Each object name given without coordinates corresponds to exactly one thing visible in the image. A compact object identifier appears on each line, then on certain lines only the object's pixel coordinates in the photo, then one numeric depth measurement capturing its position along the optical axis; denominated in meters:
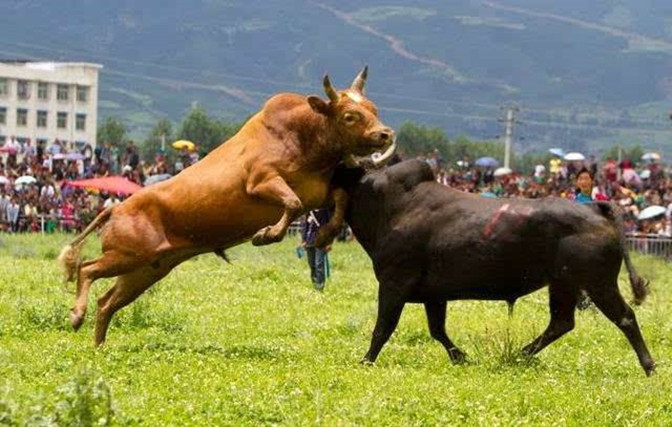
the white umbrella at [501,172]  66.74
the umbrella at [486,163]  79.31
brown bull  15.52
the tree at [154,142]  179.41
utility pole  105.54
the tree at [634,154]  184.62
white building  153.12
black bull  14.56
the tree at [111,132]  193.00
